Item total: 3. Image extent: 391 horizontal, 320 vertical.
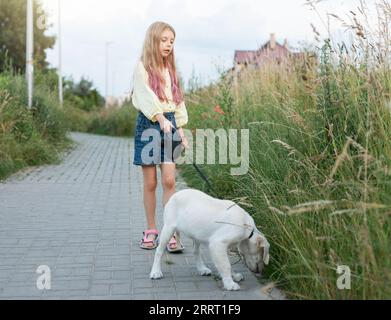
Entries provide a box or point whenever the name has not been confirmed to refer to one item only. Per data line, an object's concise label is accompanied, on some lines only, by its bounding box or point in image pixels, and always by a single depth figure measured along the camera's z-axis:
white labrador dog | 3.86
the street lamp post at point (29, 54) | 13.32
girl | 4.95
